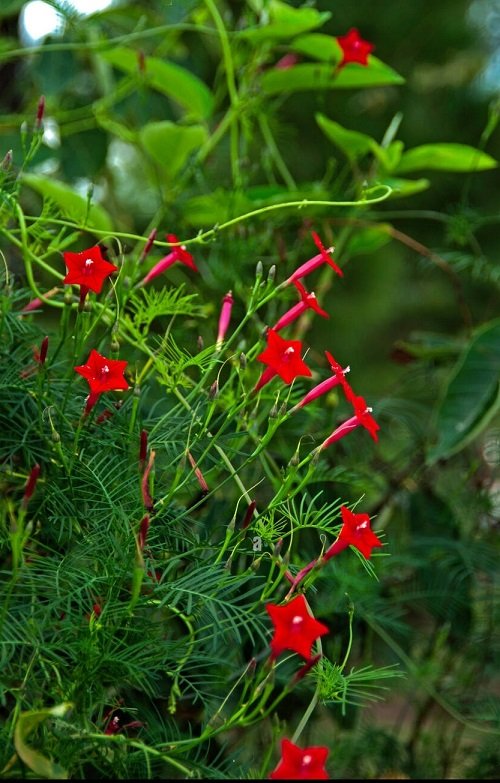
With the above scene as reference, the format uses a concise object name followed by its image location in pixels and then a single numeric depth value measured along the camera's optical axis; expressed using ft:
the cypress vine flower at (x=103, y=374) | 2.64
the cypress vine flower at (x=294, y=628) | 2.47
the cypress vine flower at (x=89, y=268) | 2.66
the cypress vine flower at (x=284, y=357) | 2.67
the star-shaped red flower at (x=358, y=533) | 2.56
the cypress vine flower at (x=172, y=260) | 2.90
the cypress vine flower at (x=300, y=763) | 2.44
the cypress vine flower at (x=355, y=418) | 2.69
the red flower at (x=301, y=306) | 2.81
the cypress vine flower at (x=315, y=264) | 2.79
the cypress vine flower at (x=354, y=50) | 3.44
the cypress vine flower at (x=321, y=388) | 2.73
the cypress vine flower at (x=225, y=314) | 2.89
